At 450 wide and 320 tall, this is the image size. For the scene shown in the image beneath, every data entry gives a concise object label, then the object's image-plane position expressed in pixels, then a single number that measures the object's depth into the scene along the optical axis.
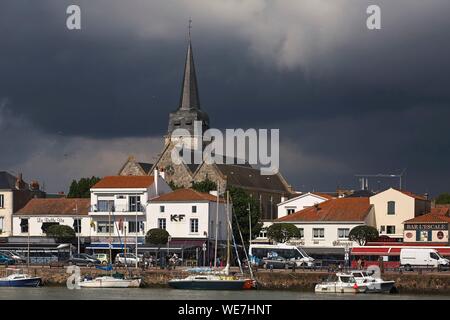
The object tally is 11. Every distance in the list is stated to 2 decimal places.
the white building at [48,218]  118.06
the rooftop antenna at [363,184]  142.66
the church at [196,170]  141.75
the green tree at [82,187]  138.12
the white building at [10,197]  120.12
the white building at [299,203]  126.88
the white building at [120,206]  114.88
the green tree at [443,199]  171.65
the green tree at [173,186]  133.84
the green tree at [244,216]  119.44
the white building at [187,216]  111.62
